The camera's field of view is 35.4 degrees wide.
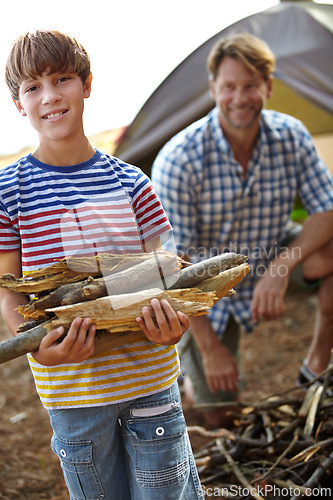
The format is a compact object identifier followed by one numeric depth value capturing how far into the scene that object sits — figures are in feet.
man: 6.50
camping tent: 8.96
